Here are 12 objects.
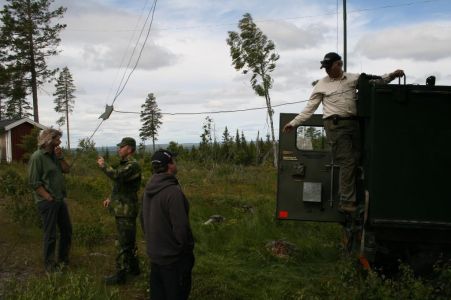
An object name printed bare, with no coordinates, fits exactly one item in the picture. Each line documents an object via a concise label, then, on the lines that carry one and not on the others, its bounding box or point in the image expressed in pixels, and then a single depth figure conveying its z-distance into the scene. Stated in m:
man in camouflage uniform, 5.98
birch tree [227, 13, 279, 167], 30.20
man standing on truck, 5.80
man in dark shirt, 6.21
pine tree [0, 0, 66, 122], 35.62
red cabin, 30.53
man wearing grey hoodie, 4.14
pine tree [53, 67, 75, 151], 61.97
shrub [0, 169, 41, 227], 8.58
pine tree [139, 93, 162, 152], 59.60
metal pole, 13.72
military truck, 4.95
